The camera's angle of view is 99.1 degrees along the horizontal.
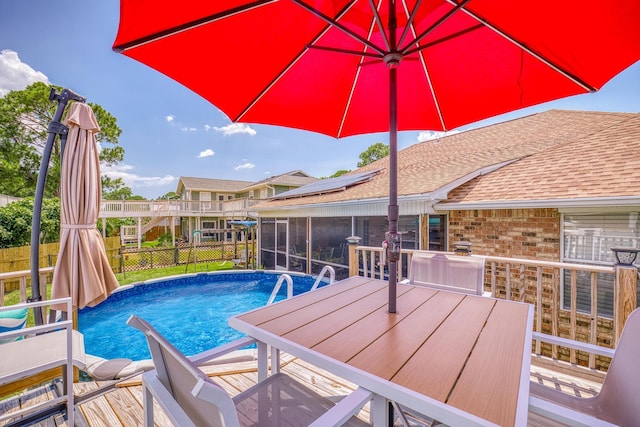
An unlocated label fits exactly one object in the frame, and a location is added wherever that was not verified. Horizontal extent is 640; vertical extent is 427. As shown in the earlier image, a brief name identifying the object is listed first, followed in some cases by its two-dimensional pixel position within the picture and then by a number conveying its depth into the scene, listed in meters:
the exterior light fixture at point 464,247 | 3.21
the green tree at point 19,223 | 9.89
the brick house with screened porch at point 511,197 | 4.24
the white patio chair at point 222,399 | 0.81
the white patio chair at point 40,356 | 1.83
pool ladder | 2.72
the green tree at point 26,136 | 14.17
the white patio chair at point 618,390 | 1.20
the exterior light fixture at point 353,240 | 4.10
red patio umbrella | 1.57
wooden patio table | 0.94
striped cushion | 2.40
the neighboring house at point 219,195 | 20.83
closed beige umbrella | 2.31
